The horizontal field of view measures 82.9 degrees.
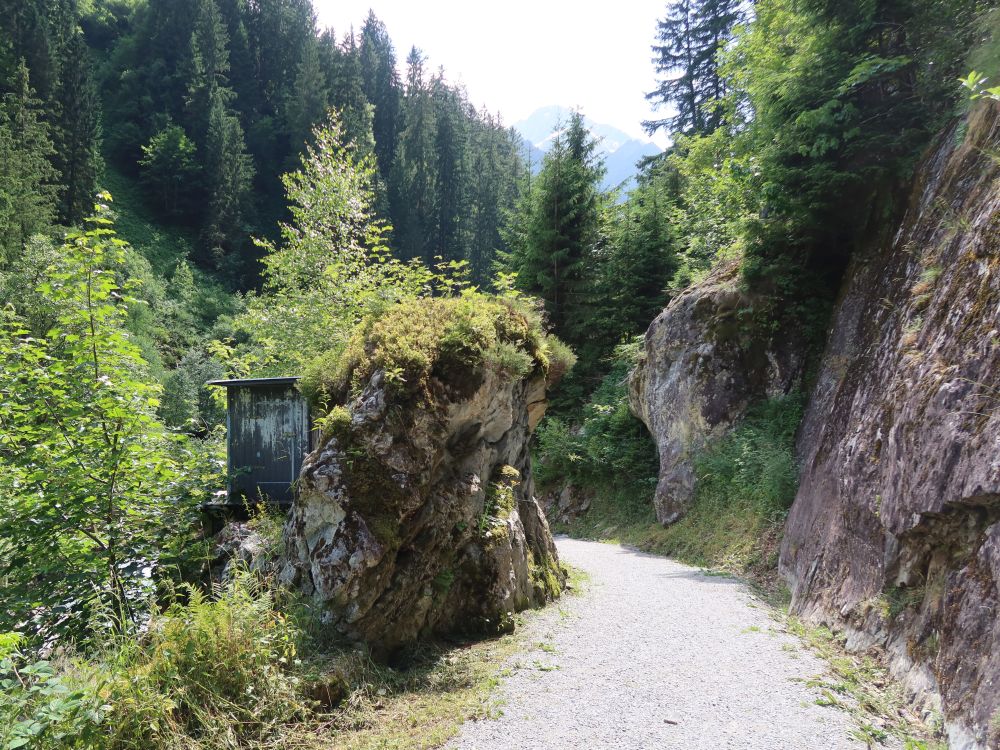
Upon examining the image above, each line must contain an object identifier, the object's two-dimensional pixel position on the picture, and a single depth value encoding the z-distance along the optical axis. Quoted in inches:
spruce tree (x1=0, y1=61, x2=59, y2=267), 1059.9
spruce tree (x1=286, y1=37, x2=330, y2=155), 2201.0
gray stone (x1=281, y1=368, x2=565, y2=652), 194.5
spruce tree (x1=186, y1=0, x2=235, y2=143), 2177.7
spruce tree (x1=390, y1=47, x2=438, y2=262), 2074.3
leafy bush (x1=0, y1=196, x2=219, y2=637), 194.2
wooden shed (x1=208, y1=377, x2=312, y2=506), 272.1
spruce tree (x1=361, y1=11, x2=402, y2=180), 2558.1
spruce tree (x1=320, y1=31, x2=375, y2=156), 2053.4
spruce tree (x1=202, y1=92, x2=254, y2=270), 1978.3
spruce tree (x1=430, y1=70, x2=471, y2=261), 2143.9
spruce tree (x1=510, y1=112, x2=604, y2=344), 821.9
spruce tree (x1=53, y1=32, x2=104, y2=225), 1469.4
